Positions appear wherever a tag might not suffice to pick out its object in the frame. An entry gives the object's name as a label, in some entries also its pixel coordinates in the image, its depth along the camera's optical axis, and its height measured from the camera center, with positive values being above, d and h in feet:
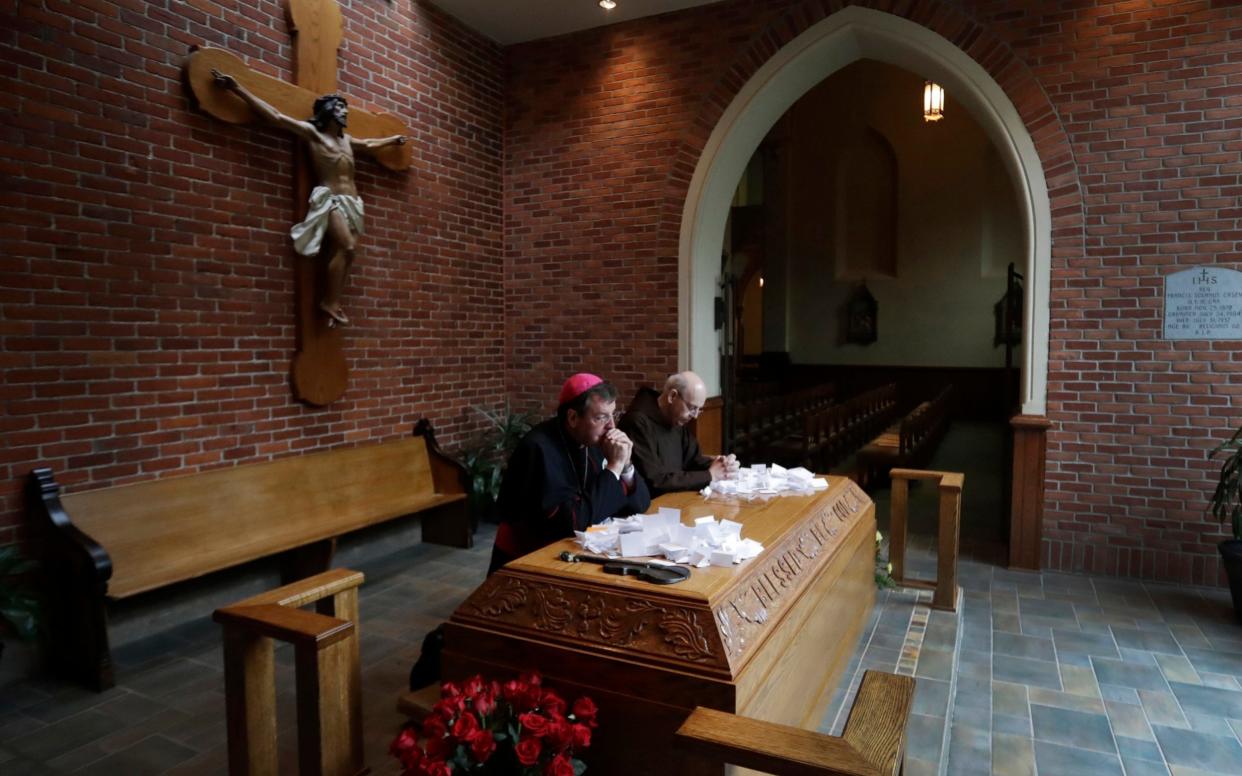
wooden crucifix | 15.35 +3.50
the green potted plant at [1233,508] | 13.83 -3.27
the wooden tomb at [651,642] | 6.58 -2.86
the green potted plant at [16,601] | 10.39 -3.64
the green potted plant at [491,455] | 19.74 -3.12
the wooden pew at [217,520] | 11.32 -3.37
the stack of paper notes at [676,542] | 8.00 -2.25
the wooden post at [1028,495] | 16.83 -3.51
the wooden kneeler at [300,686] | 6.43 -3.07
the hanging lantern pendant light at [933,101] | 30.99 +10.05
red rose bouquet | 6.12 -3.30
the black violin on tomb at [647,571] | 7.33 -2.31
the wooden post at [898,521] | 14.80 -3.60
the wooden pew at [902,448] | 22.85 -3.48
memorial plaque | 15.24 +0.74
